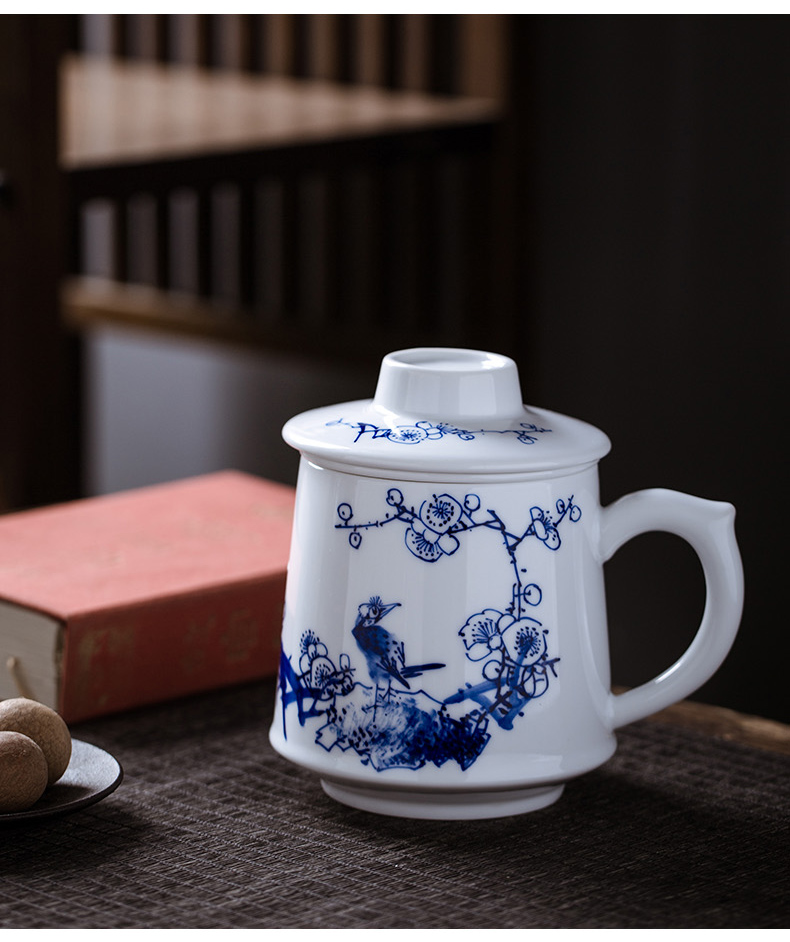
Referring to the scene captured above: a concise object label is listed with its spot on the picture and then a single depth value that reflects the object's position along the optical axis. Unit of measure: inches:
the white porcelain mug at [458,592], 36.9
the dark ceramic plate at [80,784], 37.0
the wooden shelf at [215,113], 74.3
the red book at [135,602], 40.5
